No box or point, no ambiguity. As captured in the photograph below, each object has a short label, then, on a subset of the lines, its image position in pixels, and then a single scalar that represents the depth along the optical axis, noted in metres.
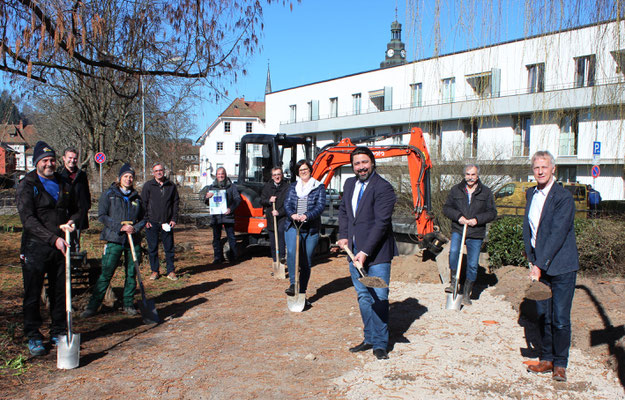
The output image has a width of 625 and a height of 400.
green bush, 7.62
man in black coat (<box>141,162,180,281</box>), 8.88
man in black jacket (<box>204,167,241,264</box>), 10.60
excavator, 10.06
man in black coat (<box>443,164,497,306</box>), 7.00
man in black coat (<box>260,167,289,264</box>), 9.33
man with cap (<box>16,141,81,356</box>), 5.00
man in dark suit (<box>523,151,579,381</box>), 4.39
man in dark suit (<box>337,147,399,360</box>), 5.01
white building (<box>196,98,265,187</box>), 67.31
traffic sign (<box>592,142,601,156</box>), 5.62
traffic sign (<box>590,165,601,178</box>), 7.54
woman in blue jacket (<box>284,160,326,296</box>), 7.14
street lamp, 7.26
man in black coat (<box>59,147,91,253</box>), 6.70
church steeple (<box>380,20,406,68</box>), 56.61
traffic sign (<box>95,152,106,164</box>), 20.92
